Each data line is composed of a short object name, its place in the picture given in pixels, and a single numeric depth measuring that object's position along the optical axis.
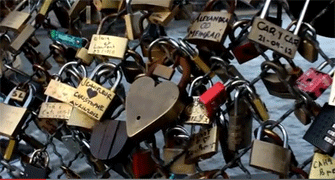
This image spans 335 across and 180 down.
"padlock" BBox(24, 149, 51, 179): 1.21
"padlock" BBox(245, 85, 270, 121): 0.97
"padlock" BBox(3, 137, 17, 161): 1.25
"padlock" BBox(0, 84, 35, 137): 1.20
